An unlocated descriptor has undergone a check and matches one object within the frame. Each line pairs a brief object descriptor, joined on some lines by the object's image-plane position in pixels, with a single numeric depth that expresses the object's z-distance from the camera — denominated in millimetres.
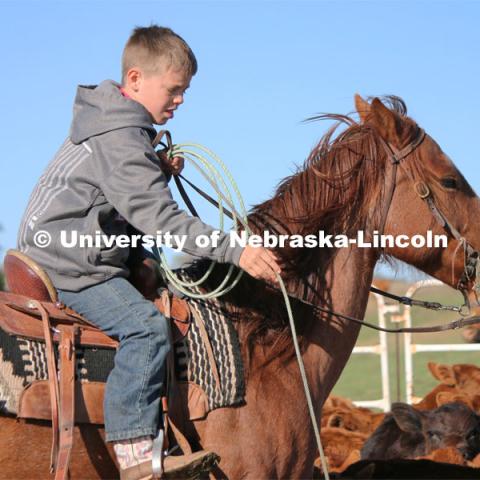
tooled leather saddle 7562
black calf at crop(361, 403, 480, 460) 15828
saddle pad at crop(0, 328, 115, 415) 7641
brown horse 8562
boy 7645
